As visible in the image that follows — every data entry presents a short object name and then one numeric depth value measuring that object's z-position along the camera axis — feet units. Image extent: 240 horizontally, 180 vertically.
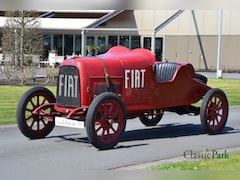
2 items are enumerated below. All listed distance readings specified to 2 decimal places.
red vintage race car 24.79
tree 78.48
